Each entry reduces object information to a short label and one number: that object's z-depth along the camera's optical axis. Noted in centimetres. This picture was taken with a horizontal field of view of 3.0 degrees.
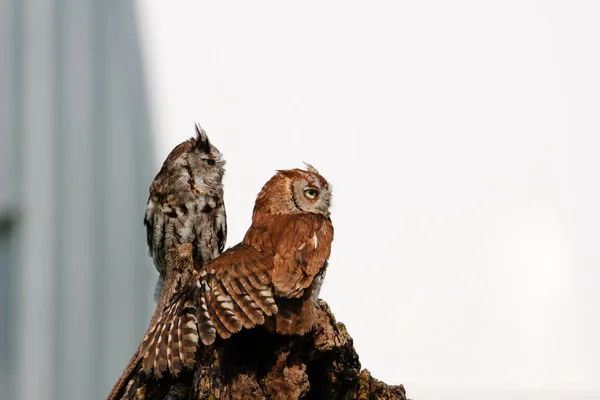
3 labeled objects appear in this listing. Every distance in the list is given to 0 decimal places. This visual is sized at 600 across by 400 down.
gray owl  987
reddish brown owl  964
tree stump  964
